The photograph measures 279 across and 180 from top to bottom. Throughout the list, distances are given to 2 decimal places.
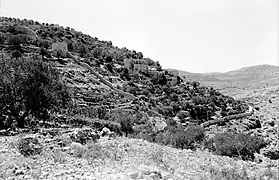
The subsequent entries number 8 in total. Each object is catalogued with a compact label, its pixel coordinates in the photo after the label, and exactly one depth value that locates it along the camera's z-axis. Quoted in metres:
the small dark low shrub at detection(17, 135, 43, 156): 8.23
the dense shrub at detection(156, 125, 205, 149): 17.37
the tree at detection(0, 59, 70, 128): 13.97
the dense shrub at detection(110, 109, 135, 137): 23.41
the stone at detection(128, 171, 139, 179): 6.34
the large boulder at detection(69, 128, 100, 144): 9.88
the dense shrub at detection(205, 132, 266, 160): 16.48
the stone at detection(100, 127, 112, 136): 11.38
